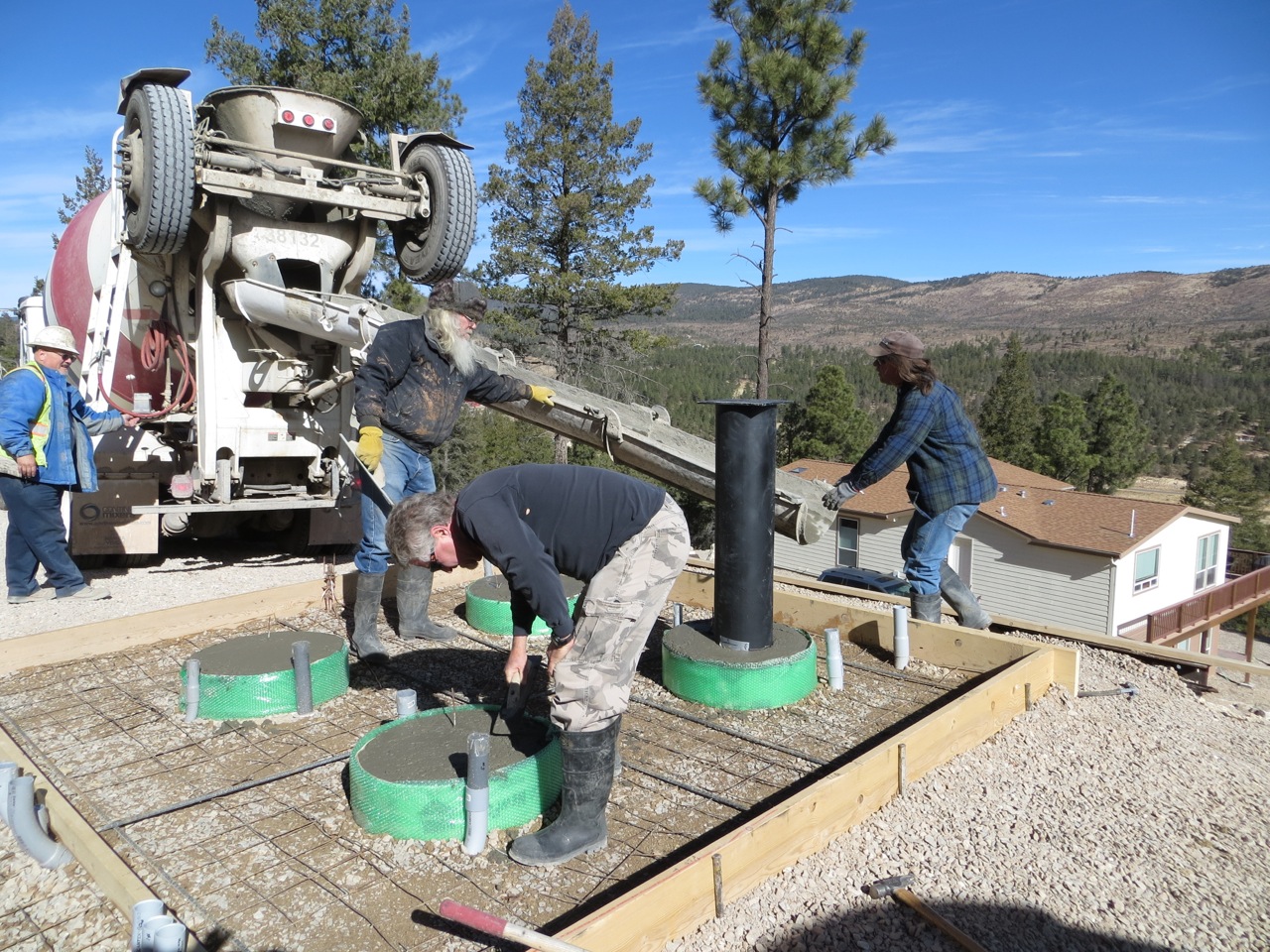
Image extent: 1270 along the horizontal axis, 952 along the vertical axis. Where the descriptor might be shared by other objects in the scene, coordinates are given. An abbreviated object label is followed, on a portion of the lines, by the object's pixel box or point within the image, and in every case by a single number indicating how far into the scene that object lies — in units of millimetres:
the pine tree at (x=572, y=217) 20312
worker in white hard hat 5281
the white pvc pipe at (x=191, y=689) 3824
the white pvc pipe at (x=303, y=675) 3801
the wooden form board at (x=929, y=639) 4386
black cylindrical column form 4156
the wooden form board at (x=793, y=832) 2273
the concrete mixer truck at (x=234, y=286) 5762
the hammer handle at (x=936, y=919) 2399
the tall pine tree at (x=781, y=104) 12609
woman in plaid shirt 4367
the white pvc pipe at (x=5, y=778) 2783
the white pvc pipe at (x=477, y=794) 2721
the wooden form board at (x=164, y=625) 4488
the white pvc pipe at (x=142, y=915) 2047
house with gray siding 17812
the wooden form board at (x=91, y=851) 2381
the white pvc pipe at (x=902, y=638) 4586
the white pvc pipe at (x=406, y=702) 3502
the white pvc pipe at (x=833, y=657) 4273
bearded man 4211
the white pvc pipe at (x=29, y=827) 2664
